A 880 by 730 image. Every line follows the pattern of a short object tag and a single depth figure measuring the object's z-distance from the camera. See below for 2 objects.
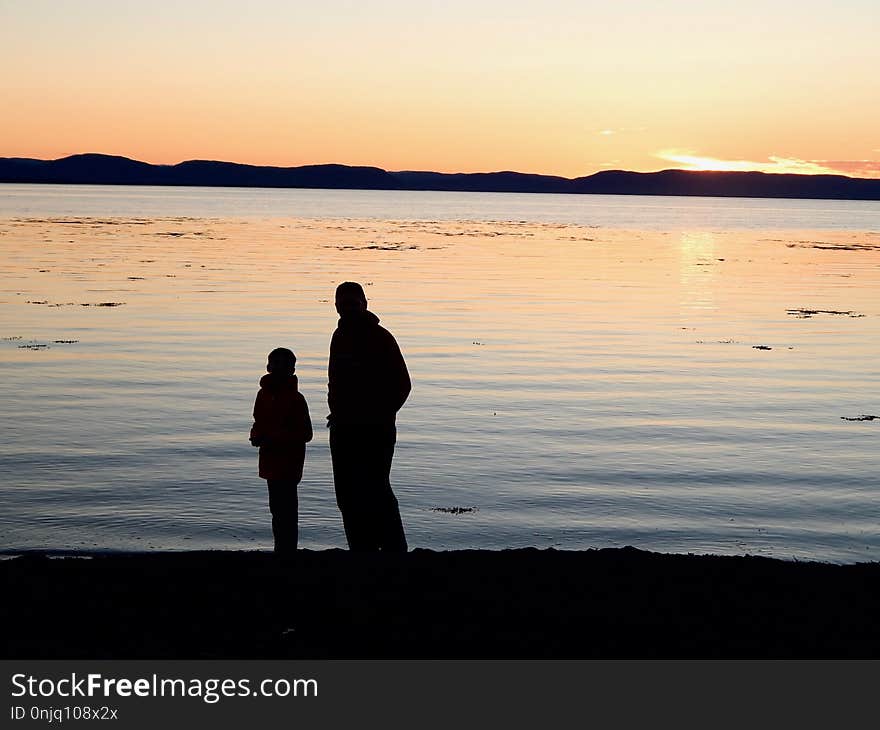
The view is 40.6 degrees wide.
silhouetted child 8.48
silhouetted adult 8.45
